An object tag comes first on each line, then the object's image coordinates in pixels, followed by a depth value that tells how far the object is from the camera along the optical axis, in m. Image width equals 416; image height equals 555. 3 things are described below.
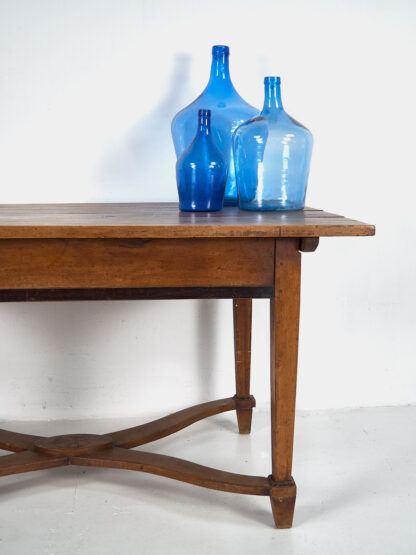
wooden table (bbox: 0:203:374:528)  1.40
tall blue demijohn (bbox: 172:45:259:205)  1.92
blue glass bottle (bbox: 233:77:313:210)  1.73
